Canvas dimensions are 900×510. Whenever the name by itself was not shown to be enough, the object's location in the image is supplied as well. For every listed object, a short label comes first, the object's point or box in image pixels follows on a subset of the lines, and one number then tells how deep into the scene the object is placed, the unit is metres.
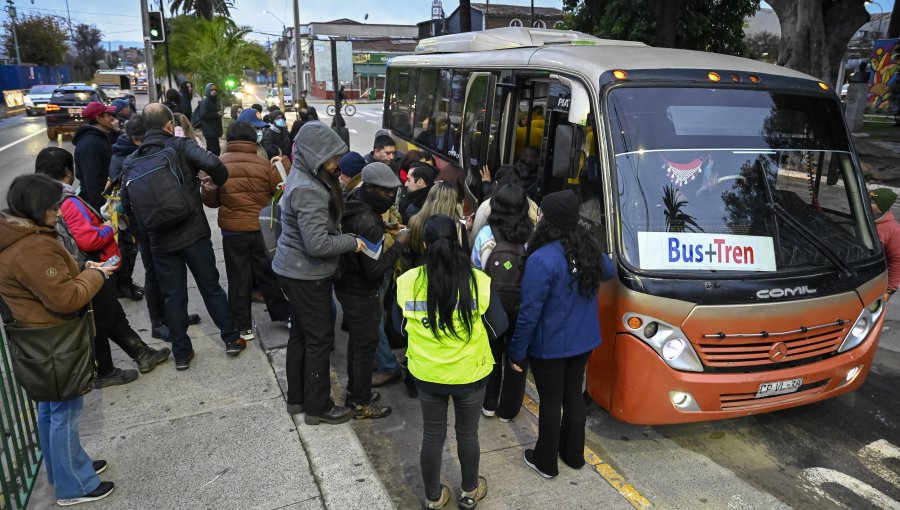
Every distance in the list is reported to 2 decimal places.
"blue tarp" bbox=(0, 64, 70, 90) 41.80
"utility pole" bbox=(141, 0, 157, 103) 13.97
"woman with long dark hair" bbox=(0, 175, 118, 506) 3.05
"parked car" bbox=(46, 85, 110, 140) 22.73
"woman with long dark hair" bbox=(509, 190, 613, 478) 3.43
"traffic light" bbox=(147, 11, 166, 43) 13.40
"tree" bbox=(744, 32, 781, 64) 40.60
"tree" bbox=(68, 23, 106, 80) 83.72
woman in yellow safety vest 3.03
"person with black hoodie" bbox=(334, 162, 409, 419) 3.93
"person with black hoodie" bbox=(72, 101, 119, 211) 6.21
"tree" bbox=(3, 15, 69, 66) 55.34
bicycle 38.81
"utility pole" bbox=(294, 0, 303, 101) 27.81
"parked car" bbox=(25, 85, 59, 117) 33.34
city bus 3.78
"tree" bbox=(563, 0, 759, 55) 18.42
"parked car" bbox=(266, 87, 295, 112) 34.78
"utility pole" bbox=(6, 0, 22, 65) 49.55
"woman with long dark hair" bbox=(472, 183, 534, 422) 3.95
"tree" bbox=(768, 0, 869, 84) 15.54
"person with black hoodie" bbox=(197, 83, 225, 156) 13.73
